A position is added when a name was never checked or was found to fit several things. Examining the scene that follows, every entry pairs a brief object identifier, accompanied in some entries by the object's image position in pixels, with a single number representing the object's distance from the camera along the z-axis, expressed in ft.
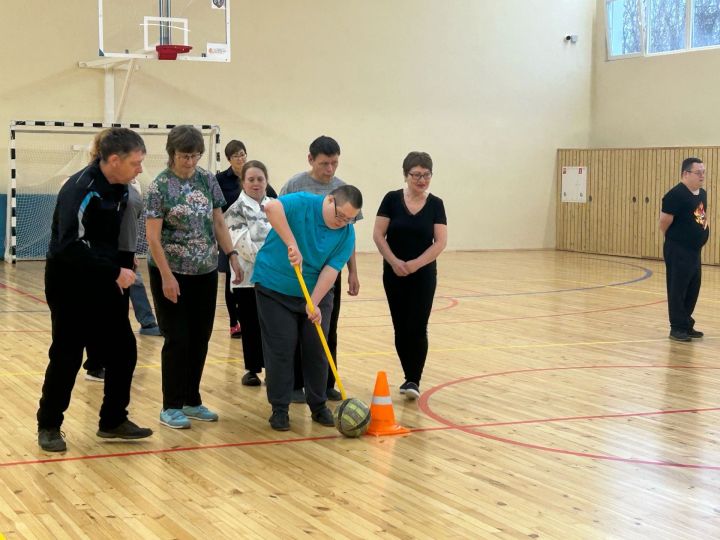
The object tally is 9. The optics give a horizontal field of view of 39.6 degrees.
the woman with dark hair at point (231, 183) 25.05
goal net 50.03
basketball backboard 48.17
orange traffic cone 17.61
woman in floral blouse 16.89
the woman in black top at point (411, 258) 20.34
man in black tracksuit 15.46
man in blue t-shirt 17.06
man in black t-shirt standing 28.53
